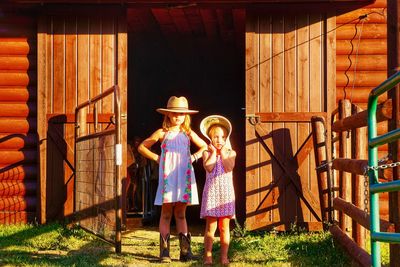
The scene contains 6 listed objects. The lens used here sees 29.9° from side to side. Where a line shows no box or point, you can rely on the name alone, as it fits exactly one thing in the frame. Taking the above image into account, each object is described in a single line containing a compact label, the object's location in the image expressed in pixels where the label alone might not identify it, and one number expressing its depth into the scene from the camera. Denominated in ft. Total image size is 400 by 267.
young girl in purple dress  23.72
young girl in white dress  24.79
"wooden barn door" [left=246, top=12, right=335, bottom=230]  32.50
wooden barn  32.55
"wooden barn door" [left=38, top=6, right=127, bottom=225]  33.35
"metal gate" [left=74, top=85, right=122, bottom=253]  25.70
